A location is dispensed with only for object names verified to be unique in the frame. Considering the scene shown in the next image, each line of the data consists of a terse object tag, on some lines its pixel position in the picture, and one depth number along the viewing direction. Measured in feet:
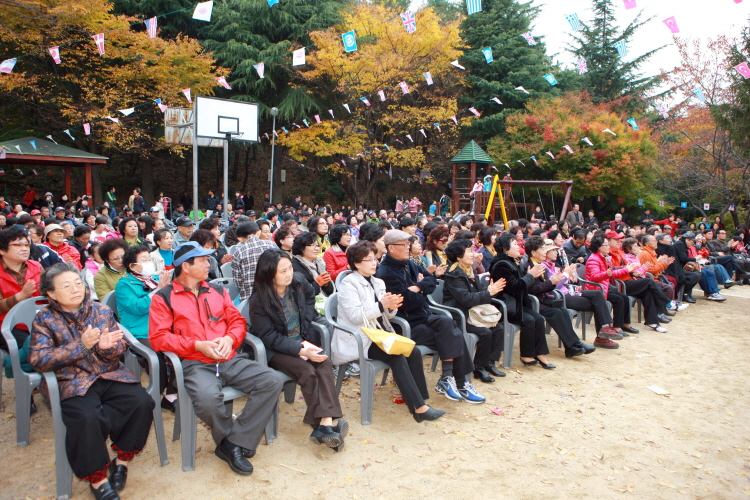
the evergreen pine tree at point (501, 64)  71.31
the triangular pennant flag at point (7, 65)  34.06
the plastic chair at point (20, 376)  9.50
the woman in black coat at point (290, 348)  10.60
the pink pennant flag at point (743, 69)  31.50
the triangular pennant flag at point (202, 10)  28.91
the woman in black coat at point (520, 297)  15.65
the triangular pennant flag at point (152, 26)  33.14
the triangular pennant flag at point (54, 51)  34.53
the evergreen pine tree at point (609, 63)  82.38
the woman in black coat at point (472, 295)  14.40
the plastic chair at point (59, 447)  8.38
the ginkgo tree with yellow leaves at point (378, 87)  61.87
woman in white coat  11.88
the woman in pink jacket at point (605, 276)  20.26
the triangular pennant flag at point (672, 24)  25.40
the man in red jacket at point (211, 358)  9.57
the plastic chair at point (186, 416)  9.43
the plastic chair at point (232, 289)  15.38
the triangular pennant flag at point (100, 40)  34.32
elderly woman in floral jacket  8.33
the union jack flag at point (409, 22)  38.28
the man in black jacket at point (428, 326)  13.09
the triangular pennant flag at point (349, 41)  38.52
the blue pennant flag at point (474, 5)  33.53
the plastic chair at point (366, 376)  11.72
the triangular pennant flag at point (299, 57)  39.99
